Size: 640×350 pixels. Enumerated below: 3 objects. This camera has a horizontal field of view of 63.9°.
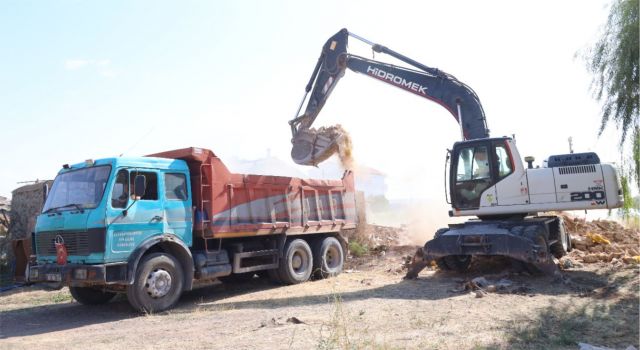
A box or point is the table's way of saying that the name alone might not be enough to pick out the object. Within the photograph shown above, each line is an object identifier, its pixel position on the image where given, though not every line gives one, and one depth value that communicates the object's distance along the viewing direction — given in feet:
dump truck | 26.86
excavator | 32.04
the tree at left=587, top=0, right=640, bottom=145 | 29.89
